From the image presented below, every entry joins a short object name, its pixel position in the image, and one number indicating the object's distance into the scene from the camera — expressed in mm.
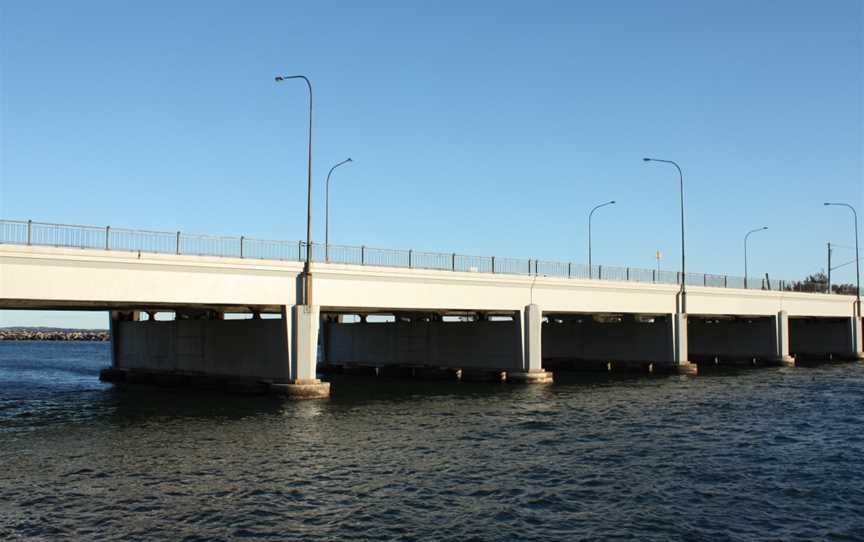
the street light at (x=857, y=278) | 94562
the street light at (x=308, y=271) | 43188
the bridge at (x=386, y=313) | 37844
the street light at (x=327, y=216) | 59250
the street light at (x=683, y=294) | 70500
